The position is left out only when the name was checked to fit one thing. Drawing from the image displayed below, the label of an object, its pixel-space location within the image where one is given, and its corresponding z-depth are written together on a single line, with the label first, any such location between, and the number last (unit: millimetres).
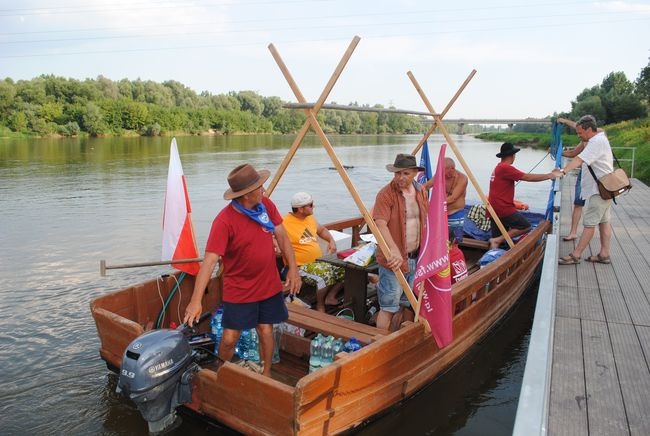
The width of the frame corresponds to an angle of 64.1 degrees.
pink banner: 4105
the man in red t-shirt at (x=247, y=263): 3818
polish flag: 5379
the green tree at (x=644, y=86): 40031
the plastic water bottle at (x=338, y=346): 4555
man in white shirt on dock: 5863
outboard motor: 3701
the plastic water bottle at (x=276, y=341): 5004
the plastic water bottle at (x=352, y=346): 4461
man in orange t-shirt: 5648
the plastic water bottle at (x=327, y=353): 4582
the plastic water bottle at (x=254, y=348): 4945
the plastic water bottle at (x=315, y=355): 4621
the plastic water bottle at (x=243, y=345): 4957
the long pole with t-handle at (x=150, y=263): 4391
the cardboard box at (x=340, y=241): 7434
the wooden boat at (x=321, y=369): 3605
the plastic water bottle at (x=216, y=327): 4996
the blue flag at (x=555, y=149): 8266
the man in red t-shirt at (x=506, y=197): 7199
